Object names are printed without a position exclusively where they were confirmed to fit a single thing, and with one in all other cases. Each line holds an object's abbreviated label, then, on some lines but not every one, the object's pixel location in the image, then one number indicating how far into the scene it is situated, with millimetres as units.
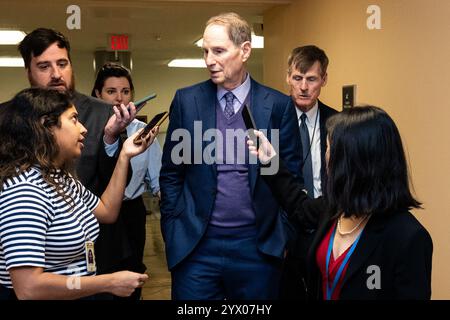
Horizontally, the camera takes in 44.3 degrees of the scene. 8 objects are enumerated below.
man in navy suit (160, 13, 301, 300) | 2162
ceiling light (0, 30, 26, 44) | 7391
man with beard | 2254
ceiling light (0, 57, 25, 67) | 10227
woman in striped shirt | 1441
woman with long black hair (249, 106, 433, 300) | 1444
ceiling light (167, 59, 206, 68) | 11086
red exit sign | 7713
